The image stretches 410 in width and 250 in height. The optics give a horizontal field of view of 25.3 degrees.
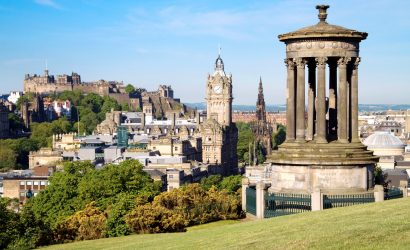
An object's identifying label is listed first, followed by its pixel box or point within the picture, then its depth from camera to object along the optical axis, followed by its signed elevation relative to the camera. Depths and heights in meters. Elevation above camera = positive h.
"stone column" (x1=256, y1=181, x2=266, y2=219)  36.09 -3.91
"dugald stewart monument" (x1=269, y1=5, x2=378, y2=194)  35.31 -1.00
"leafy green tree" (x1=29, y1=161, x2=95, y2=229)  76.81 -8.53
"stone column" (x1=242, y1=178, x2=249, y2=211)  39.59 -3.70
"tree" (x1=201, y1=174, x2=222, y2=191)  118.25 -10.71
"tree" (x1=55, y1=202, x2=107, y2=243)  48.83 -6.99
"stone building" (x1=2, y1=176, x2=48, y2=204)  125.00 -11.35
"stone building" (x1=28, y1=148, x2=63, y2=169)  170.49 -10.27
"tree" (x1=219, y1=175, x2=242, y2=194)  105.19 -9.84
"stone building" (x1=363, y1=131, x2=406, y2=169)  131.00 -6.75
